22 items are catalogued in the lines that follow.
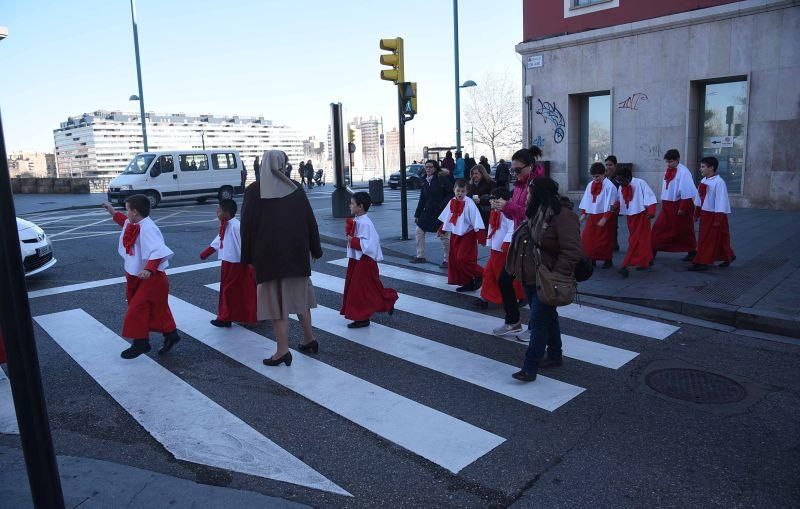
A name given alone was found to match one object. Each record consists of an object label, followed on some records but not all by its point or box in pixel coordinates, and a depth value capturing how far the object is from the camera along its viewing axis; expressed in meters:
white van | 21.16
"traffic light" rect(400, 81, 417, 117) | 11.42
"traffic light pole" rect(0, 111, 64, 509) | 2.07
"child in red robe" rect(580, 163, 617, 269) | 8.57
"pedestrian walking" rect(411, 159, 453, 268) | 10.08
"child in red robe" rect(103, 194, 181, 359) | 5.44
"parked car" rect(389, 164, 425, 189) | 32.44
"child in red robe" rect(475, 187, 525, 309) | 6.54
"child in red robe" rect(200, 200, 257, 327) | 6.49
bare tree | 47.94
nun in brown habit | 5.07
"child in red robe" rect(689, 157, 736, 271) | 8.50
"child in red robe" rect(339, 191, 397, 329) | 6.50
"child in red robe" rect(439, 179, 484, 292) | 7.63
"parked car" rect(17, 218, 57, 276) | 8.64
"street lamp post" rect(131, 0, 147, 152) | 27.86
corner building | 14.50
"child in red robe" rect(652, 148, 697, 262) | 8.98
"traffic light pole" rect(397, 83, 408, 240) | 11.52
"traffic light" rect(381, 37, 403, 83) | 11.15
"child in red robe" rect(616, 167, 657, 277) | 8.54
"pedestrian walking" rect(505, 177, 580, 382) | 4.63
